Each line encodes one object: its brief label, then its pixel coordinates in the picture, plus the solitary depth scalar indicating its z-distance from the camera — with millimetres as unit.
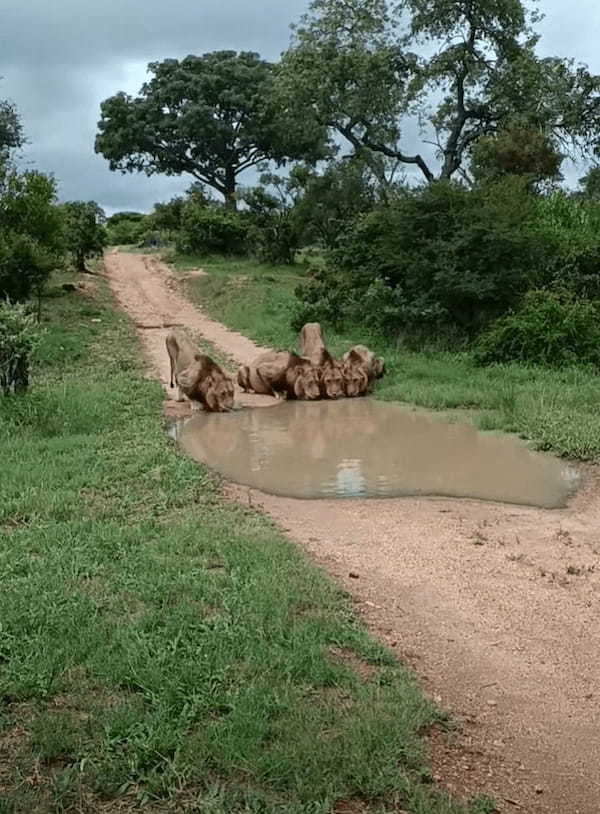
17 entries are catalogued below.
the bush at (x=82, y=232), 22734
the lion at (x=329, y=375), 11070
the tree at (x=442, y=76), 20547
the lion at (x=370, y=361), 11469
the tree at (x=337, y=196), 24281
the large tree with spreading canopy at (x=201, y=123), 36906
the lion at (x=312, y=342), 11234
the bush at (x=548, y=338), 12312
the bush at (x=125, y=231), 36688
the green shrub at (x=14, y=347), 8656
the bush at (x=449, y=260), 13352
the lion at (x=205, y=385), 10062
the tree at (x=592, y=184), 22297
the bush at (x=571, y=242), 14094
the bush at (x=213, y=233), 27359
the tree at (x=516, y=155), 24469
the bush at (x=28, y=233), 14961
